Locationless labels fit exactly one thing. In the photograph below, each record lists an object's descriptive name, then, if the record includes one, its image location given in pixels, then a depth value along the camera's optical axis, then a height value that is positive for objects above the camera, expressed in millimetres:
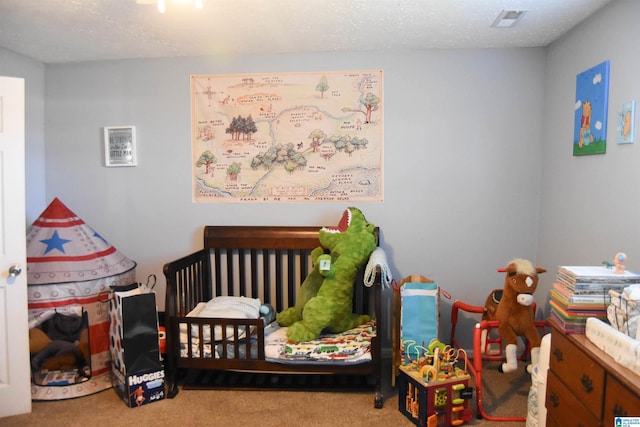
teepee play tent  2576 -731
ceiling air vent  2369 +904
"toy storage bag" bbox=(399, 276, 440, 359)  2592 -761
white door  2340 -412
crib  2521 -845
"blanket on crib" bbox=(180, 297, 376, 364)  2502 -929
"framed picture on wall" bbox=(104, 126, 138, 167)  3242 +263
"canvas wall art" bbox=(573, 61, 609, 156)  2279 +398
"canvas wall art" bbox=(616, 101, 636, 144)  2064 +297
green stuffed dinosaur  2662 -550
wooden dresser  1345 -665
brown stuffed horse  2393 -681
